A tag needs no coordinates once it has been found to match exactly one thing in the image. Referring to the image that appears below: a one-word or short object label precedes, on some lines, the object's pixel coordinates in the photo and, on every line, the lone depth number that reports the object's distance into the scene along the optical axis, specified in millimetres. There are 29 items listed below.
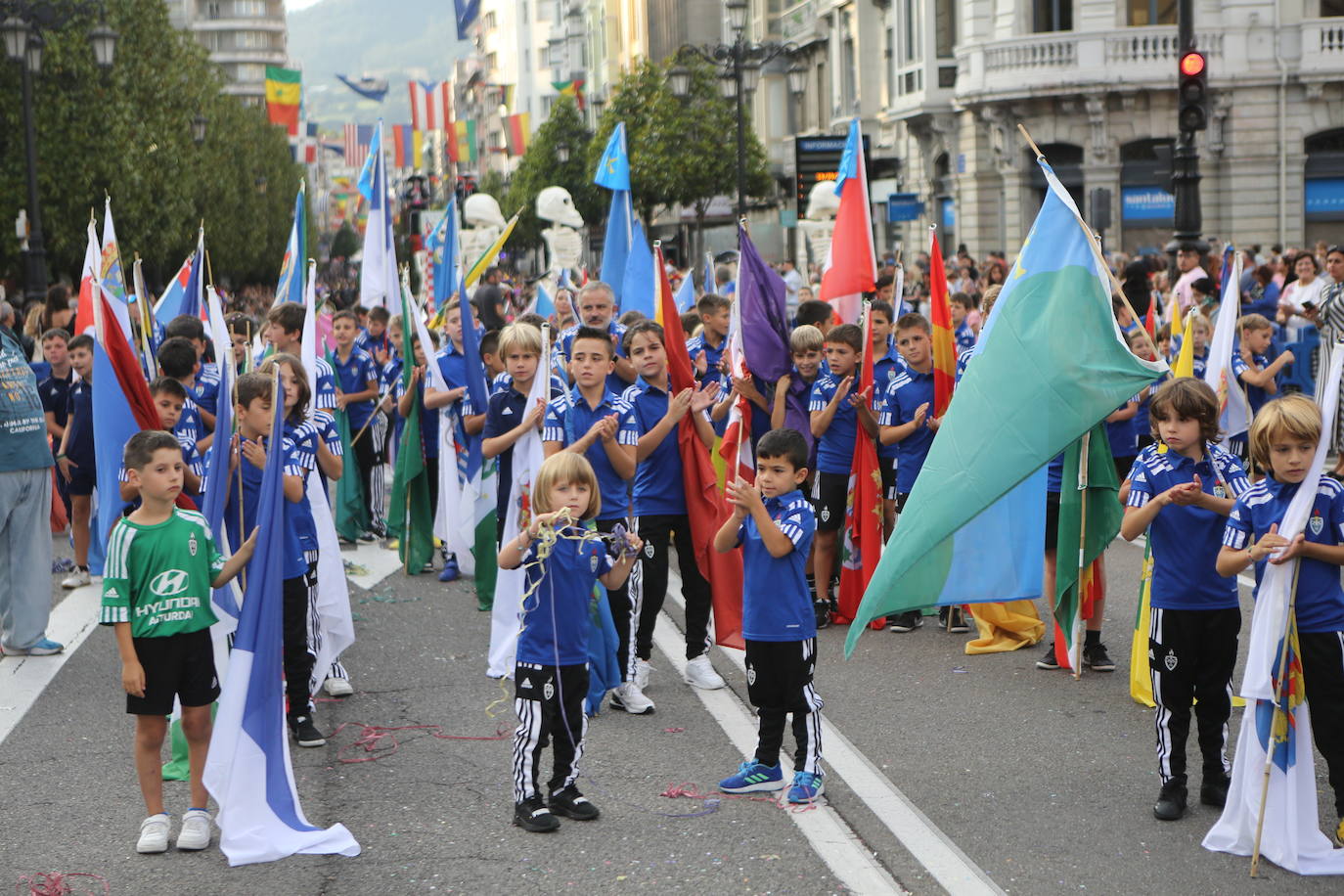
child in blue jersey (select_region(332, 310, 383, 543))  13156
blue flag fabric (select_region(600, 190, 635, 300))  14219
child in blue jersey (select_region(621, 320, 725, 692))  7910
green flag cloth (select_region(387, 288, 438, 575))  11945
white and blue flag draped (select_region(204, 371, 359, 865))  5770
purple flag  9492
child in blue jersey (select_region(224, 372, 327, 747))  7191
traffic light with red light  16125
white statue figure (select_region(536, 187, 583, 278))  21750
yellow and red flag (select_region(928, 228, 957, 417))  9516
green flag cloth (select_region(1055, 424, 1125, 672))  8133
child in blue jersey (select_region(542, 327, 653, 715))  7680
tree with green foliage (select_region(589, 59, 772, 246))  42406
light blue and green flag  6324
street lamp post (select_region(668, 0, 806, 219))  27438
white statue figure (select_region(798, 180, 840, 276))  22141
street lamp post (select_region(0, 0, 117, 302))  22219
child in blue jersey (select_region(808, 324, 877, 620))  9625
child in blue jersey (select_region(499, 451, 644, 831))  6043
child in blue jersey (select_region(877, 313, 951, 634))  9367
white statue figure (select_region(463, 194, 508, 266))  23625
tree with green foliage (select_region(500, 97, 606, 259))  55594
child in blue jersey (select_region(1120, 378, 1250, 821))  6109
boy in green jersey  5832
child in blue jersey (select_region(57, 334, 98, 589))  11406
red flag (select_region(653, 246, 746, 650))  7785
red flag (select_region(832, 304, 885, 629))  9734
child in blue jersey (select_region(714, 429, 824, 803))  6266
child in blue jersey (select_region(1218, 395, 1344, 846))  5516
